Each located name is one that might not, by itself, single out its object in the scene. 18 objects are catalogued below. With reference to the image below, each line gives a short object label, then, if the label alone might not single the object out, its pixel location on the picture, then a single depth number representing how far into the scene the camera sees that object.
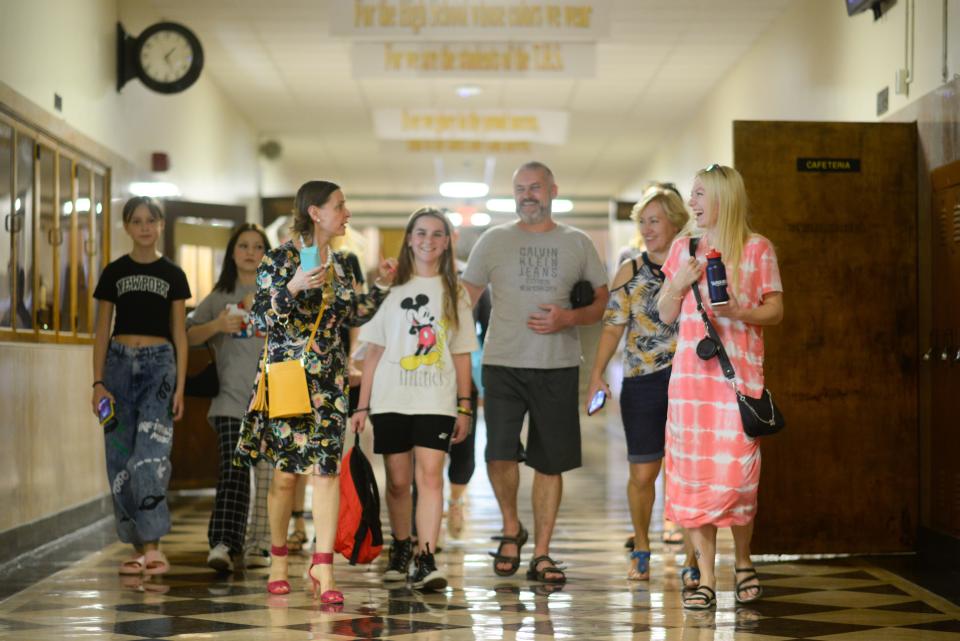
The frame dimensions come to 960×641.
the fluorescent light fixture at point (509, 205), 43.62
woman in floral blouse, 10.54
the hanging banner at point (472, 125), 23.89
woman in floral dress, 9.37
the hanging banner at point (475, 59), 18.12
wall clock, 16.87
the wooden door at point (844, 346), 12.00
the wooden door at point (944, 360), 11.20
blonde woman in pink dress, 8.88
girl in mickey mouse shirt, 9.99
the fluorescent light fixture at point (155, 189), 17.91
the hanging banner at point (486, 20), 15.66
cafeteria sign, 11.98
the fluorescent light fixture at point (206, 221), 20.03
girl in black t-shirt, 10.85
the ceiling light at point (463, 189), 38.94
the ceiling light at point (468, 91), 24.72
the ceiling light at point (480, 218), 44.20
